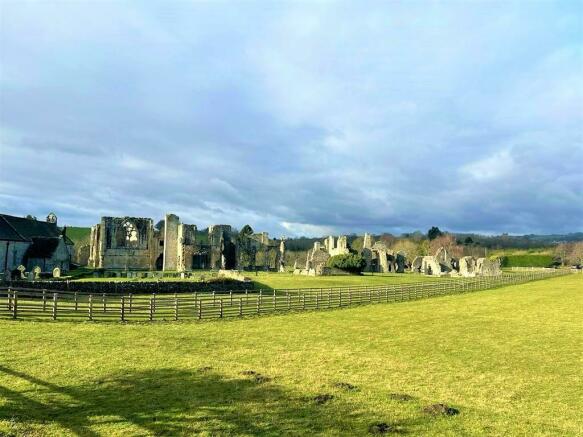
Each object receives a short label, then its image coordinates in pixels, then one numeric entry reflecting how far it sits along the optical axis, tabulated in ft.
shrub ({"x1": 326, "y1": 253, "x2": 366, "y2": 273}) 193.16
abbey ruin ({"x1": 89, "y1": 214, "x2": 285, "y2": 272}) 222.28
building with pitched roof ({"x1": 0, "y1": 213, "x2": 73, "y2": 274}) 160.56
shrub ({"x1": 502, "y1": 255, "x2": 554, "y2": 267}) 341.49
